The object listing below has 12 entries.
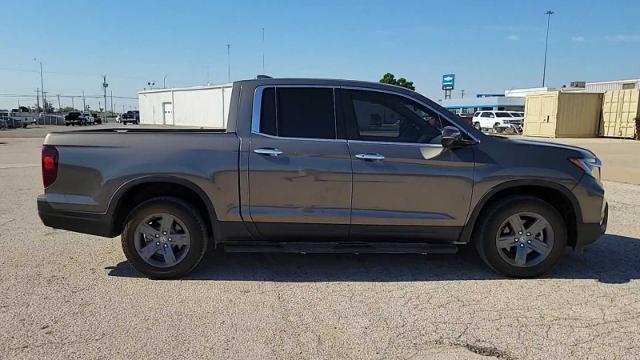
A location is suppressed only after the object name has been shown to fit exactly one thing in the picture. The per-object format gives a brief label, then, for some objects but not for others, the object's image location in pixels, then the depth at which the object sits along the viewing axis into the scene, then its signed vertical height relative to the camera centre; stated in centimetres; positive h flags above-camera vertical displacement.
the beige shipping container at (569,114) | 3170 +78
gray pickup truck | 448 -61
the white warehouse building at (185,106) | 5331 +148
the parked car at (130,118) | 7312 -29
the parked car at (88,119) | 6488 -56
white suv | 3720 +29
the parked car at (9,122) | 5072 -93
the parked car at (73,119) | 6106 -54
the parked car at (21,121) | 5432 -89
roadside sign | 9081 +798
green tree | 7195 +651
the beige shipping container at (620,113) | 2989 +89
